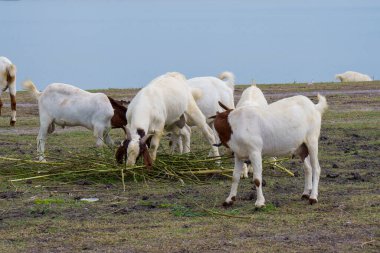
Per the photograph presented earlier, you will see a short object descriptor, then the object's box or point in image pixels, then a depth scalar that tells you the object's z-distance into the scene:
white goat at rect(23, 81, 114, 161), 15.45
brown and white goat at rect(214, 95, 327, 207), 11.30
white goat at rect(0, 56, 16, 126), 23.06
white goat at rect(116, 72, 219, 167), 12.92
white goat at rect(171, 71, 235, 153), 16.11
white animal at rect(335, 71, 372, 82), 44.03
